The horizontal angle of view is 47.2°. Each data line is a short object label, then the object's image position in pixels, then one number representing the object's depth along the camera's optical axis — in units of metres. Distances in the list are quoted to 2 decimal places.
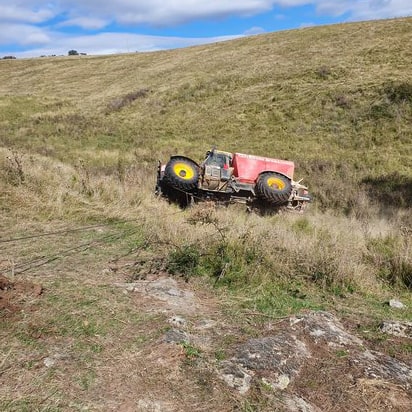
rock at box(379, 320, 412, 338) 4.64
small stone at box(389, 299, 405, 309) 5.46
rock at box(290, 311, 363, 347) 4.38
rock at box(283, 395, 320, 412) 3.44
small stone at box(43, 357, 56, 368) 3.78
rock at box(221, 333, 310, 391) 3.71
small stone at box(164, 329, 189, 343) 4.20
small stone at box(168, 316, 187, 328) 4.56
